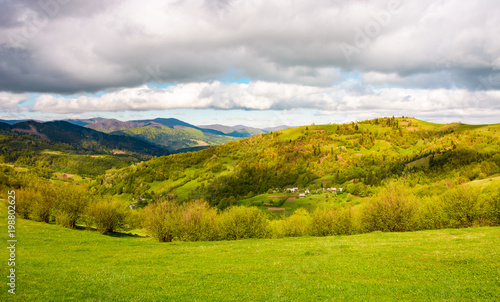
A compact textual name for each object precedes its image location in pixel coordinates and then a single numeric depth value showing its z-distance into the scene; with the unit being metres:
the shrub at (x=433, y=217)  53.34
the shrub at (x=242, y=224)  55.47
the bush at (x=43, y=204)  60.87
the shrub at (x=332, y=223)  55.41
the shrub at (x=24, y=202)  61.08
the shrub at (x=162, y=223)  54.25
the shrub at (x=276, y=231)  57.83
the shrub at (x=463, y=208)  51.31
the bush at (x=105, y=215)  59.34
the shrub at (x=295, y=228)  58.74
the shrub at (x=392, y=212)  53.88
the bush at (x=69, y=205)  59.25
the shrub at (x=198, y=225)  54.56
